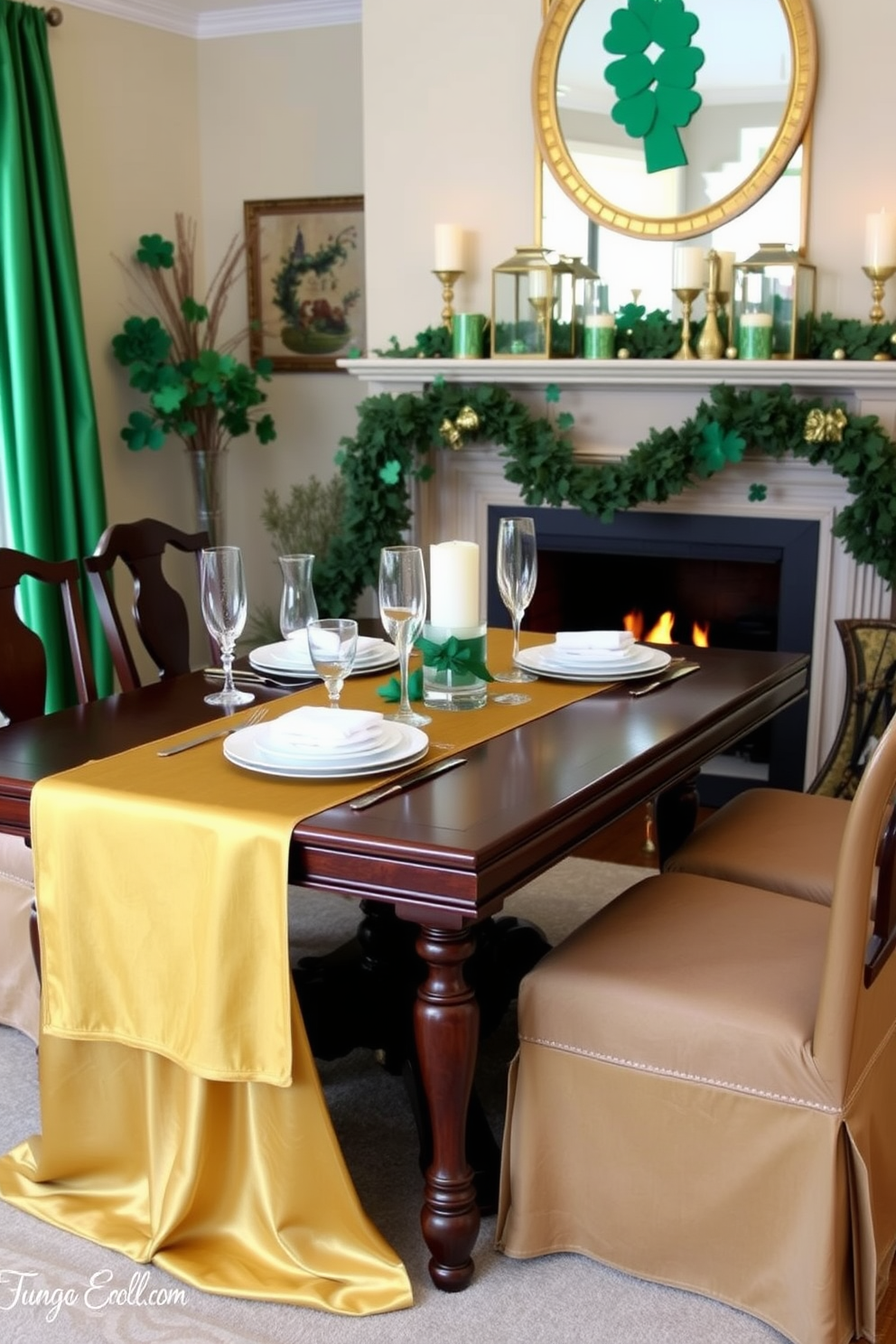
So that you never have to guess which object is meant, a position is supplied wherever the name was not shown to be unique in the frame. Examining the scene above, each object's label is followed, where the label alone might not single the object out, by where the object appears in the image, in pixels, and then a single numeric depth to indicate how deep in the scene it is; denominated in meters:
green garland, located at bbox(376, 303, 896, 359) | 3.76
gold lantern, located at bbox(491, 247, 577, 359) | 4.12
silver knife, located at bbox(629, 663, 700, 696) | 2.54
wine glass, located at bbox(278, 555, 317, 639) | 2.42
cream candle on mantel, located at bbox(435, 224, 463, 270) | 4.19
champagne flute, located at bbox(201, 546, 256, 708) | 2.35
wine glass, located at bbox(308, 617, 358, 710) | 2.15
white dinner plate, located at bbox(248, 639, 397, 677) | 2.66
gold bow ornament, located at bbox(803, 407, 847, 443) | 3.74
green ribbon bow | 2.37
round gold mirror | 3.81
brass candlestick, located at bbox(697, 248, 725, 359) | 3.93
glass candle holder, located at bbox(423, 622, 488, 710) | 2.37
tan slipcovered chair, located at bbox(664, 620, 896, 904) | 2.42
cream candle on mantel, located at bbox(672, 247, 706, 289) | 3.89
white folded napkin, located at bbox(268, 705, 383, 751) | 2.04
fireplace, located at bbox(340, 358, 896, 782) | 3.81
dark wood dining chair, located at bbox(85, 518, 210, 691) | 2.91
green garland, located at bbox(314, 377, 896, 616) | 3.75
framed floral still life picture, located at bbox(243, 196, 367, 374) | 5.10
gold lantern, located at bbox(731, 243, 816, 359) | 3.81
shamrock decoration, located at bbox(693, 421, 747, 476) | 3.86
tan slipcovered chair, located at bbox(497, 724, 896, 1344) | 1.85
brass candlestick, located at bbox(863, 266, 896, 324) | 3.70
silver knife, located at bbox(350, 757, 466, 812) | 1.91
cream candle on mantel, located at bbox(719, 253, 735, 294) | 3.96
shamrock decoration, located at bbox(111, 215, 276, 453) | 4.83
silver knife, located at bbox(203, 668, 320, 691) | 2.63
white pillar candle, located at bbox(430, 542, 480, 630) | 2.31
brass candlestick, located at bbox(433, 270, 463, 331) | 4.26
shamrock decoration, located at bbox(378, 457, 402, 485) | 4.26
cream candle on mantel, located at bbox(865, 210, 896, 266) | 3.66
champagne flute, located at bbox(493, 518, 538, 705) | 2.51
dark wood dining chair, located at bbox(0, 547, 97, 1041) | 2.64
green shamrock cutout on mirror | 3.89
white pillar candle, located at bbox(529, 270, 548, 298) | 4.12
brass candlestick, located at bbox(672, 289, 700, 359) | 3.93
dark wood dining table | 1.77
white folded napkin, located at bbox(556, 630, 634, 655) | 2.66
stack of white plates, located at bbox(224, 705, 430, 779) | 2.00
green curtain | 4.34
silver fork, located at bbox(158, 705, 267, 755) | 2.17
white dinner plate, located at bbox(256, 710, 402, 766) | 2.01
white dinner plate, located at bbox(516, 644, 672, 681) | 2.59
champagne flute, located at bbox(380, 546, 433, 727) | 2.20
